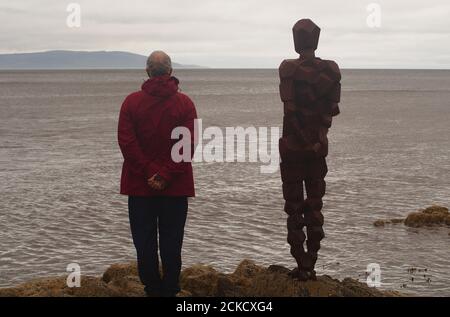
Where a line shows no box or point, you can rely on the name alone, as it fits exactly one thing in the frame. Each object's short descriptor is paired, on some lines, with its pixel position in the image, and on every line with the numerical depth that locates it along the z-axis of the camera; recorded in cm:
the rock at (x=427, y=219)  1914
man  764
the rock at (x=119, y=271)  1145
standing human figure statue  971
